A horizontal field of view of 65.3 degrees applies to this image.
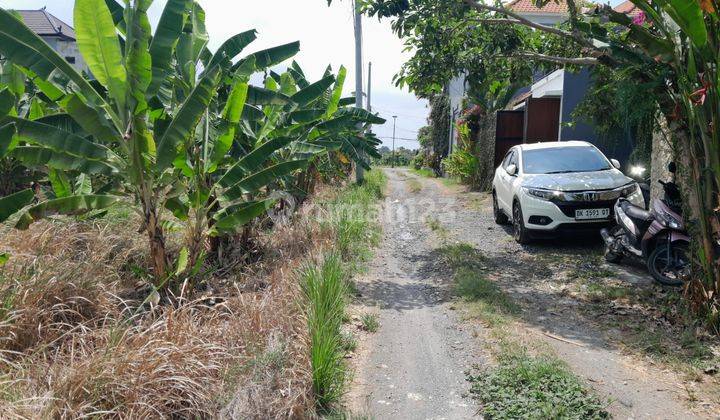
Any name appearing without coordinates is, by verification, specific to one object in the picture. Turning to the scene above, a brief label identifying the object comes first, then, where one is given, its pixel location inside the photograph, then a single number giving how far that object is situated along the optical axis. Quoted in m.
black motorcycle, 6.04
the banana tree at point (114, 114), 4.86
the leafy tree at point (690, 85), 4.53
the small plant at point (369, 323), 5.55
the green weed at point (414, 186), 20.36
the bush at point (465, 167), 18.61
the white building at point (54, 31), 28.58
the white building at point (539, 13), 24.22
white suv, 8.33
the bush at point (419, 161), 36.22
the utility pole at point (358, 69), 17.61
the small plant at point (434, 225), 11.33
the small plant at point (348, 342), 4.91
